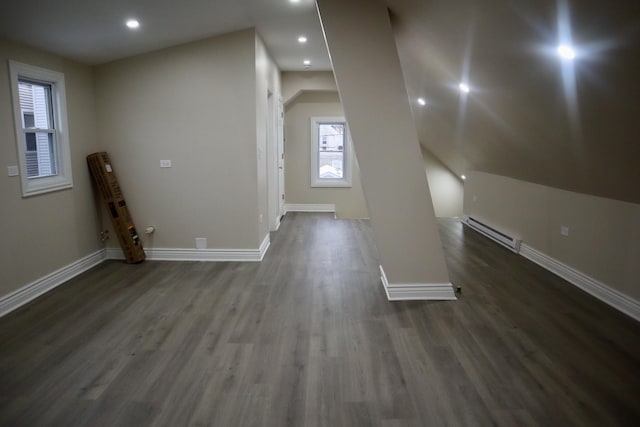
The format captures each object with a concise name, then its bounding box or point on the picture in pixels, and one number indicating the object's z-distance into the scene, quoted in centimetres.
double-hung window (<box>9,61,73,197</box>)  373
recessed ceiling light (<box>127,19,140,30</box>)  377
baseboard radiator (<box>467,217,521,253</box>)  548
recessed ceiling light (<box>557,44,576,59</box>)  229
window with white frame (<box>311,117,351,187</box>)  856
